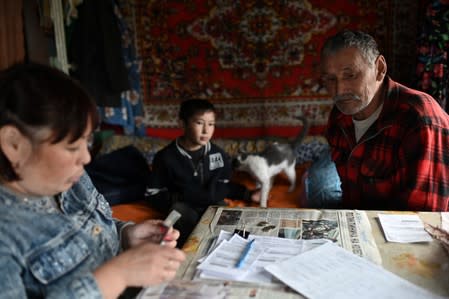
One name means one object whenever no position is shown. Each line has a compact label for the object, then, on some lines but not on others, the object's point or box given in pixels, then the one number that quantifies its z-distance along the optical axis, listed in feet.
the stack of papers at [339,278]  2.57
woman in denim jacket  2.22
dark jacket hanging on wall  9.13
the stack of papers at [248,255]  2.83
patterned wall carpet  9.68
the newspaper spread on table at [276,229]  2.71
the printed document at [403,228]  3.32
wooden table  2.63
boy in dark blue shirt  7.14
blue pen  2.95
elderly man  4.10
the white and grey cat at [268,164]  7.86
